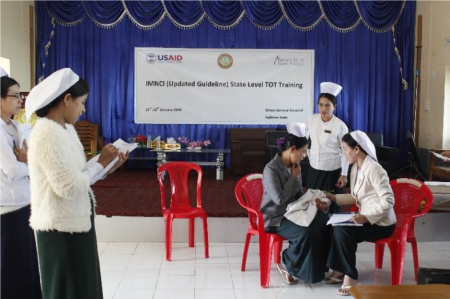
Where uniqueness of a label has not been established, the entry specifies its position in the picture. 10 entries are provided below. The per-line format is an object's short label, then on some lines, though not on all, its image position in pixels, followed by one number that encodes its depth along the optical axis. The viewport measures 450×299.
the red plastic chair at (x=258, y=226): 3.43
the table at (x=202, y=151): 7.64
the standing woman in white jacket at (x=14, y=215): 2.49
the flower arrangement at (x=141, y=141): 8.23
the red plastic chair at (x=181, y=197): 4.08
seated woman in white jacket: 3.26
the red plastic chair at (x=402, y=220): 3.40
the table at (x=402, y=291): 1.84
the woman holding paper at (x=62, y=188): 1.96
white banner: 8.54
